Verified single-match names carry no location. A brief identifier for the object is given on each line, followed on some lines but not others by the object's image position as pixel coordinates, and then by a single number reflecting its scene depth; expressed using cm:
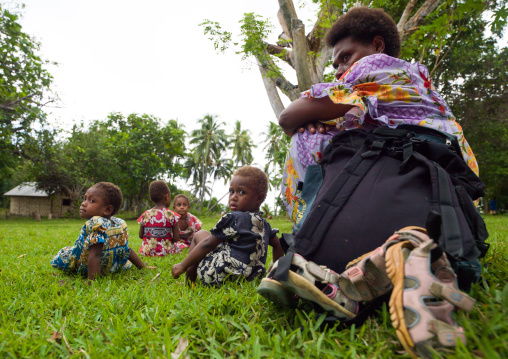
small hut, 3269
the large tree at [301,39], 429
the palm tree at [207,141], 3991
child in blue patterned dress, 282
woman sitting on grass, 178
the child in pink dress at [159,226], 466
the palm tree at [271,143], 3798
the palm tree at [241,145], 4153
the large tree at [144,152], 2303
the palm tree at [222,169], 4338
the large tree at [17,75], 1045
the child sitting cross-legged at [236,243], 234
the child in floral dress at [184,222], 495
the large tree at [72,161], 1848
